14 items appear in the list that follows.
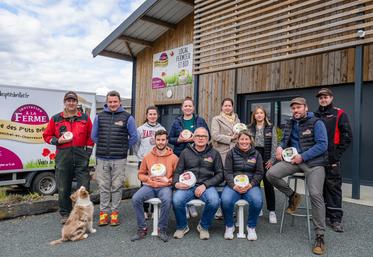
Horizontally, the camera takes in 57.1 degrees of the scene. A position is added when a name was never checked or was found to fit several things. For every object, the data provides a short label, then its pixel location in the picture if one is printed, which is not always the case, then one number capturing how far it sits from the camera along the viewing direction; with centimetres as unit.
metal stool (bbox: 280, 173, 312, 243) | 393
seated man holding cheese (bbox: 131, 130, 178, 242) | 415
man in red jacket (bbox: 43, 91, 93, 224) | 475
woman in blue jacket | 492
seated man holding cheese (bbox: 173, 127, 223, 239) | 416
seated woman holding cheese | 414
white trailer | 695
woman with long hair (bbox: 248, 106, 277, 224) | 477
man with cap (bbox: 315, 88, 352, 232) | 441
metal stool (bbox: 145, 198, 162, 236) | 424
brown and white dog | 404
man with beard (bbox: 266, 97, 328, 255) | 382
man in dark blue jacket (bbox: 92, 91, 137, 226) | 468
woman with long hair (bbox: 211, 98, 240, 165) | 479
